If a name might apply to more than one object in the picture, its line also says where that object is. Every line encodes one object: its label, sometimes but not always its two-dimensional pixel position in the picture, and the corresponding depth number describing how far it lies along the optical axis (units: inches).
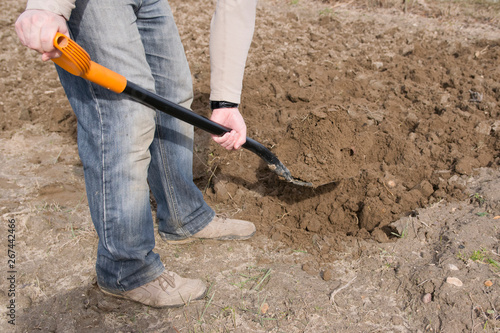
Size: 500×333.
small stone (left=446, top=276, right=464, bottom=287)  80.7
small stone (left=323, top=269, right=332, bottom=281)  89.7
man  65.9
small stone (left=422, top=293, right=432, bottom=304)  80.1
